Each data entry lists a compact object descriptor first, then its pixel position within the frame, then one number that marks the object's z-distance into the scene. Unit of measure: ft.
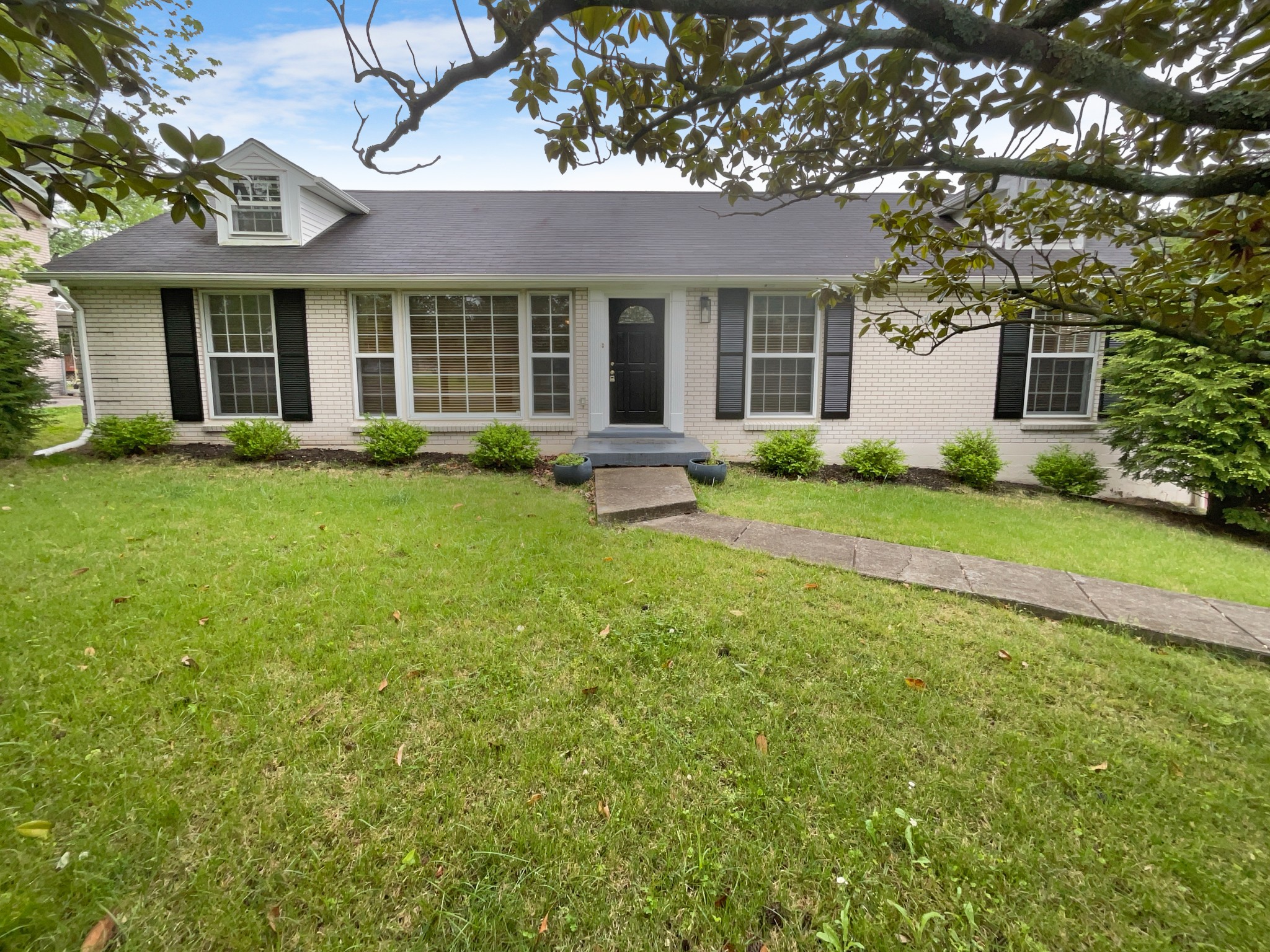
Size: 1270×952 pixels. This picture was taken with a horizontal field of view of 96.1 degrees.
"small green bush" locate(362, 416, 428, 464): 27.25
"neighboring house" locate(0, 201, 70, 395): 54.34
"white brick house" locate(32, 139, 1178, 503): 28.76
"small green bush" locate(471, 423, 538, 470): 26.53
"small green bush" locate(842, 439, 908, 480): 26.76
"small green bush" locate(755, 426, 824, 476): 26.68
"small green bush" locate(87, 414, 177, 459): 26.76
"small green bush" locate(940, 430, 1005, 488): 26.48
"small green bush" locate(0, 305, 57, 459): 25.63
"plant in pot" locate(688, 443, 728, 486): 23.89
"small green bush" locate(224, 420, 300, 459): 27.02
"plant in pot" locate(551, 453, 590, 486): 23.95
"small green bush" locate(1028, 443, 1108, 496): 26.66
